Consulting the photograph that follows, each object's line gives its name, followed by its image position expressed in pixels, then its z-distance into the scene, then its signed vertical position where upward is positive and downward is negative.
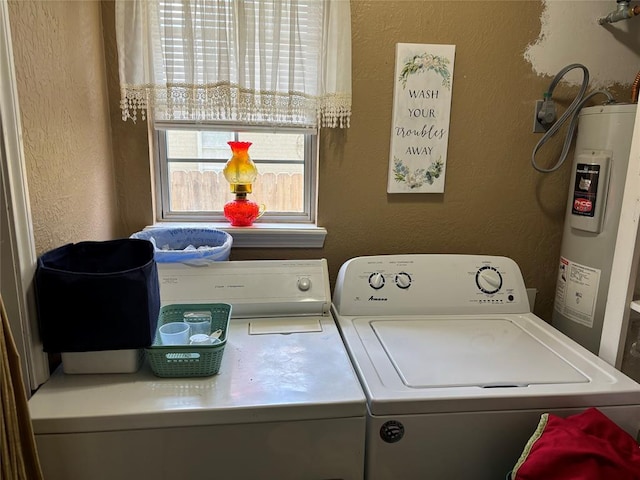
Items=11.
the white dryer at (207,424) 0.94 -0.57
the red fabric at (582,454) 0.89 -0.59
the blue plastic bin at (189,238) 1.53 -0.30
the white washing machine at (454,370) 1.01 -0.53
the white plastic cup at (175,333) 1.19 -0.48
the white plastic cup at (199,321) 1.30 -0.49
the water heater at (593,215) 1.47 -0.19
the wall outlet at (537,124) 1.69 +0.14
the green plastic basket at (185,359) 1.06 -0.49
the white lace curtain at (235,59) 1.45 +0.32
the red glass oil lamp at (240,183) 1.66 -0.11
